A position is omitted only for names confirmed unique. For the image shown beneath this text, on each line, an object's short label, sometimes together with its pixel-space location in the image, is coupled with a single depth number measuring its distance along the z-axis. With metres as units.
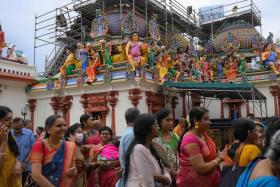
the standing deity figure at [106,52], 11.29
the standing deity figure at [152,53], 11.53
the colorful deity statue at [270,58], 13.40
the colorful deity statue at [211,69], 15.22
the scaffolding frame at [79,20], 15.55
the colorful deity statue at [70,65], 12.47
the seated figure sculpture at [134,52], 10.81
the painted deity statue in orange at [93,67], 11.39
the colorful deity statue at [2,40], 12.32
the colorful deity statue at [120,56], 11.83
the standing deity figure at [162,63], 11.56
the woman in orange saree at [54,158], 2.30
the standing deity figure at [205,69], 14.78
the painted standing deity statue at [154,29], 14.15
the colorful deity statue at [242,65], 14.31
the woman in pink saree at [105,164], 3.38
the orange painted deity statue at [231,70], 14.71
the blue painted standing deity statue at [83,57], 12.02
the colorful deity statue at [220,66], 15.51
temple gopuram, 10.96
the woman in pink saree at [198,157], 2.47
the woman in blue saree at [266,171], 1.27
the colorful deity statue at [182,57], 13.60
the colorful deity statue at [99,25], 13.56
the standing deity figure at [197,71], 14.10
